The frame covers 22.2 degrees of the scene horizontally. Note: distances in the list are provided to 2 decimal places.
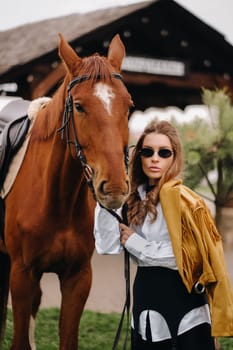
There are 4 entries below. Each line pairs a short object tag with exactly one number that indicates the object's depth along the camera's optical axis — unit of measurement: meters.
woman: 2.57
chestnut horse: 2.64
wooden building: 9.28
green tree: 8.66
